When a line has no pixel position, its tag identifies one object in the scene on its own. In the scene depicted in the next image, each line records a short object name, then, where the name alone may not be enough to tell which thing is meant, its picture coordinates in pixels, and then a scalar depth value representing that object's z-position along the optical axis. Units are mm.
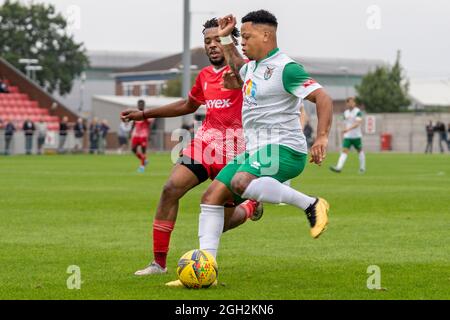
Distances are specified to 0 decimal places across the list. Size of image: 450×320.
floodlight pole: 46438
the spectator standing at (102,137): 57250
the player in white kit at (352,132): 32781
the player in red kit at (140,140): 33906
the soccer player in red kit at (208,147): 9867
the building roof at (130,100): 72219
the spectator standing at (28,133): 53000
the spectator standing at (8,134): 52125
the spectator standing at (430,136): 64438
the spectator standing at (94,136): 57344
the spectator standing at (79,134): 55719
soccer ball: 8703
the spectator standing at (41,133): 53656
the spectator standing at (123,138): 59709
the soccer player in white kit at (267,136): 8672
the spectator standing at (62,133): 54875
